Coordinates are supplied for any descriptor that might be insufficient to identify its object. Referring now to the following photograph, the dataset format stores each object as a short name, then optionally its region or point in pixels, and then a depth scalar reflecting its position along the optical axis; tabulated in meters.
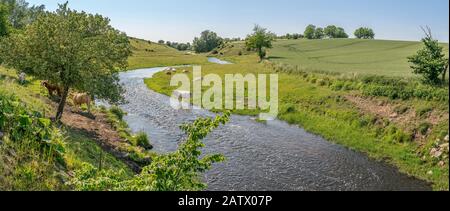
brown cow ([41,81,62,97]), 28.92
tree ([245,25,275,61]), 106.69
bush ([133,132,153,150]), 24.33
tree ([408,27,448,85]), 31.44
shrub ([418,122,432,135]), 25.27
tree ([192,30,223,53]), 194.88
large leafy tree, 20.95
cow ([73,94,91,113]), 28.76
